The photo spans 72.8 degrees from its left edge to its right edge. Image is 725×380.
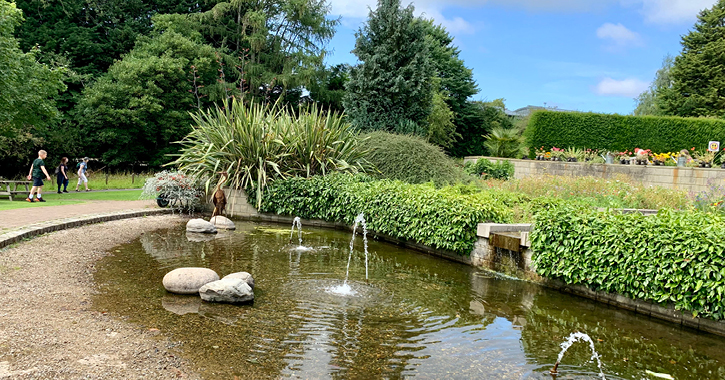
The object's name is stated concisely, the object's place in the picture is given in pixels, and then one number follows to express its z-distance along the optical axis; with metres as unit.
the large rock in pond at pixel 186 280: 5.26
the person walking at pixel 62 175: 16.39
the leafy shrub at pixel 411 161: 12.70
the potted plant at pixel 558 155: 17.77
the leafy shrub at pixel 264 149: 11.95
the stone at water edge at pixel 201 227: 9.39
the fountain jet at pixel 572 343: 3.71
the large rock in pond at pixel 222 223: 9.97
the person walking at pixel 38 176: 12.84
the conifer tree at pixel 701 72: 29.41
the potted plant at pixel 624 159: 16.50
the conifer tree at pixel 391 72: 17.64
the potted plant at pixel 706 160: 14.94
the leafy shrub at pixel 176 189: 11.85
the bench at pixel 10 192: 13.86
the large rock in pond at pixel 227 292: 5.02
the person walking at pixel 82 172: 17.67
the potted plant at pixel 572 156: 17.12
